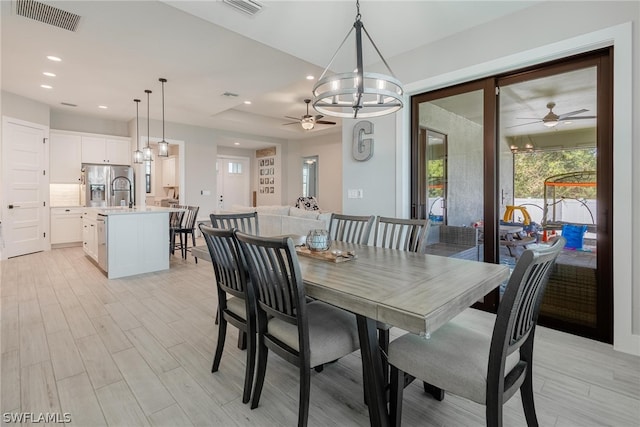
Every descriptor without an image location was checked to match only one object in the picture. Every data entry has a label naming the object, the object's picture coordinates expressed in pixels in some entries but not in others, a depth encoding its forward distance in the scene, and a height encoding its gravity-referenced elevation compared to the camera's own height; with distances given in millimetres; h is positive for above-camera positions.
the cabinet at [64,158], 6289 +1135
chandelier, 1803 +769
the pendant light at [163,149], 4703 +989
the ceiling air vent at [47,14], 2766 +1880
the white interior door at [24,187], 5262 +465
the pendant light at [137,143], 5199 +1513
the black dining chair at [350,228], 2631 -147
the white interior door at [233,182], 10203 +1044
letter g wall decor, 3826 +894
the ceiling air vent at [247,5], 2496 +1725
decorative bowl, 2172 -204
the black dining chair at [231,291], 1733 -481
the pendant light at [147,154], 5113 +985
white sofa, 4660 -119
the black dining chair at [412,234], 2314 -167
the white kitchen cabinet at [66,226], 6301 -283
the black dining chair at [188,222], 5297 -172
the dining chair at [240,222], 2673 -87
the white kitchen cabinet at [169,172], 8164 +1122
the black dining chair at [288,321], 1399 -582
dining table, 1150 -347
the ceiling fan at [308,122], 5430 +1616
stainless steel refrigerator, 6430 +588
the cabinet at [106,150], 6691 +1411
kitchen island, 4230 -408
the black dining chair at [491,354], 1120 -604
